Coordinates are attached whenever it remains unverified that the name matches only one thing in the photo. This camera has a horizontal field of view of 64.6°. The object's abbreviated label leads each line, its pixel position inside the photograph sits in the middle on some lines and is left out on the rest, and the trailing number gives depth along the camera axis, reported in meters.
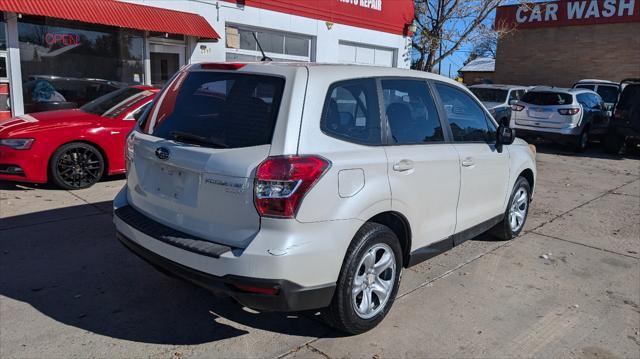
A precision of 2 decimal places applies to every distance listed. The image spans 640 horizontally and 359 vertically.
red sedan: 6.58
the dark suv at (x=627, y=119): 12.14
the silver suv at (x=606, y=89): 18.30
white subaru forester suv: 2.87
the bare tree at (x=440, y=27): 22.14
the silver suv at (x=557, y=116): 12.76
